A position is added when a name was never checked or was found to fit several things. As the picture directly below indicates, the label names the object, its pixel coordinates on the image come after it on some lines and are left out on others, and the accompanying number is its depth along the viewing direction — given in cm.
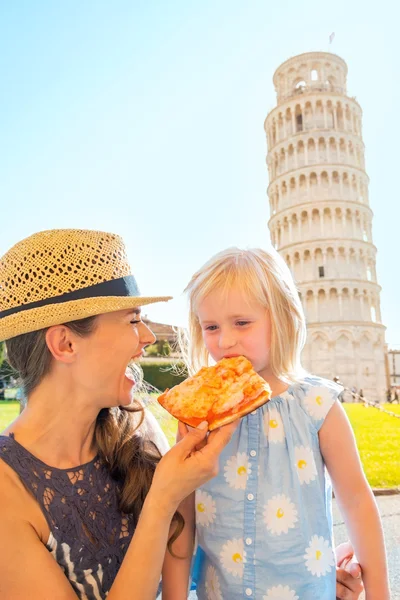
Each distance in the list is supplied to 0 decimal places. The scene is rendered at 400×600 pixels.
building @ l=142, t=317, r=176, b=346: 4920
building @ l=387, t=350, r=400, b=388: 5438
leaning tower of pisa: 4044
